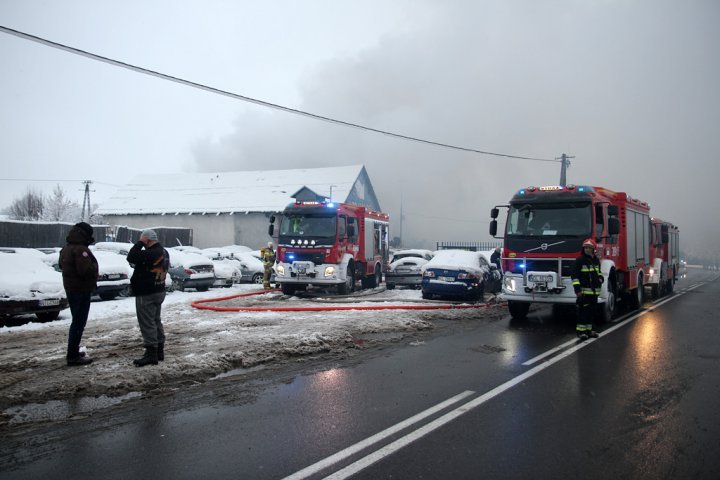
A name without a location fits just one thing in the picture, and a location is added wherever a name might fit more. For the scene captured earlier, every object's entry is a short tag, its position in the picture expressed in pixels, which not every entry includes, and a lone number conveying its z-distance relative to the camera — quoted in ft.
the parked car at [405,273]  60.81
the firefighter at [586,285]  29.22
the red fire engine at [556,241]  34.12
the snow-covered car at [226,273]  60.18
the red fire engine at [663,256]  50.57
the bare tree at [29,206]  221.66
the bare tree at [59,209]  229.45
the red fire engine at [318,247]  50.60
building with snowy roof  138.21
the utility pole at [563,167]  99.99
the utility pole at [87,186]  174.60
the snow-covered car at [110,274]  43.93
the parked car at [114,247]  58.82
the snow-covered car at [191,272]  54.13
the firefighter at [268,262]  58.18
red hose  39.04
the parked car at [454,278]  46.83
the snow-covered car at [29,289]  30.94
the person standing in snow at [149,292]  21.25
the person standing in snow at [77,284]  21.48
